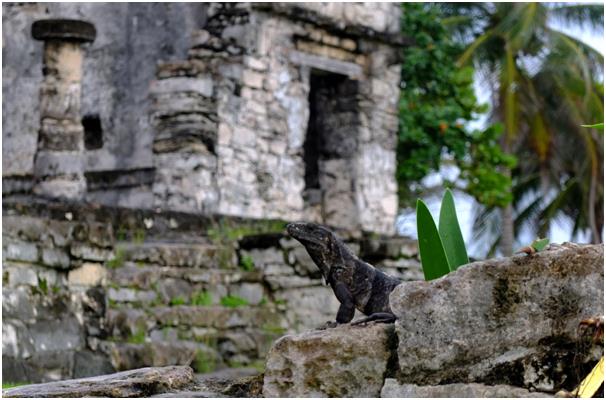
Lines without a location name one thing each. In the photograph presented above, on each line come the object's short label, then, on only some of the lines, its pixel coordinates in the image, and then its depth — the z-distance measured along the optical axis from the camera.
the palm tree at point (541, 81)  32.46
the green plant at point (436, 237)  6.32
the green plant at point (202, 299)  13.24
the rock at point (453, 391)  5.36
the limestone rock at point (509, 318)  5.46
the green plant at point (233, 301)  13.47
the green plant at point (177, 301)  13.02
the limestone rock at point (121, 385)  6.03
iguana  6.50
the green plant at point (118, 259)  12.85
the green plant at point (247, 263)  14.15
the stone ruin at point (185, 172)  11.47
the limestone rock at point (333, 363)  5.65
